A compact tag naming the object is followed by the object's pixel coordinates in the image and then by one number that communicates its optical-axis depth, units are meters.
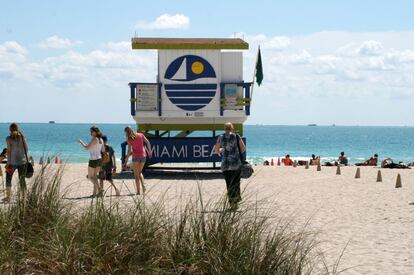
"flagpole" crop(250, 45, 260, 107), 23.25
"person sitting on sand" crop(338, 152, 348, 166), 41.66
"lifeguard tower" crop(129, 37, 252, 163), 23.31
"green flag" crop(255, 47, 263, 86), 24.97
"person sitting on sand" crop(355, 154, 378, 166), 40.50
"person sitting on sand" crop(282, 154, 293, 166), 40.38
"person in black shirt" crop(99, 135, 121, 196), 16.00
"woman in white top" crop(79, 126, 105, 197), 15.63
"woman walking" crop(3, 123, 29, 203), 13.79
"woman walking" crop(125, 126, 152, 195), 16.47
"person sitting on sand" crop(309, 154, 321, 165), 40.59
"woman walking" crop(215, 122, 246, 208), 13.27
